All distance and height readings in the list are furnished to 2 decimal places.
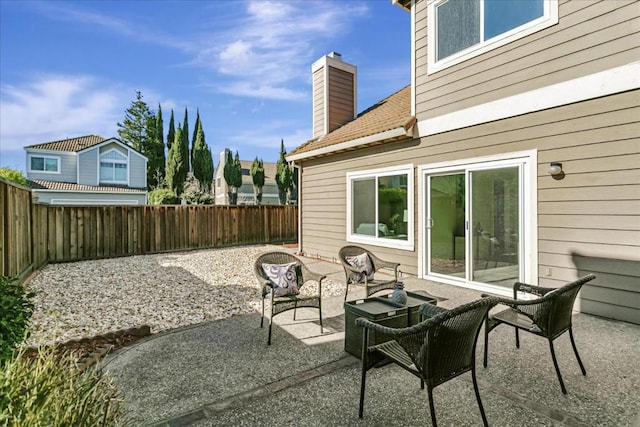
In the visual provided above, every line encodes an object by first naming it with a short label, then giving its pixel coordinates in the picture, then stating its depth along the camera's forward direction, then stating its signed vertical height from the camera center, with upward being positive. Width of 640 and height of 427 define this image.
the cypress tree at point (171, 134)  27.03 +6.35
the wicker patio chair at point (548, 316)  2.34 -0.84
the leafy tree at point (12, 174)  13.11 +1.54
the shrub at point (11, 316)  1.92 -0.67
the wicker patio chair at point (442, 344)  1.84 -0.82
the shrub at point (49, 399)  1.34 -0.84
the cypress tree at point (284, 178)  24.94 +2.39
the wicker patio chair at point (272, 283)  3.52 -0.87
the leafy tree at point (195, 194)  20.20 +0.99
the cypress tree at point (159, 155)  25.27 +4.53
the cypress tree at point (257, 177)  25.09 +2.51
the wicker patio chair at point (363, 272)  4.40 -0.89
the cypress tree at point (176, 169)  22.05 +2.83
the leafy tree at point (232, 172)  25.31 +2.93
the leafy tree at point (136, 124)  28.70 +7.68
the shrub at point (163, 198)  17.02 +0.65
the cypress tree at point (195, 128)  25.53 +6.55
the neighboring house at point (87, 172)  18.52 +2.37
